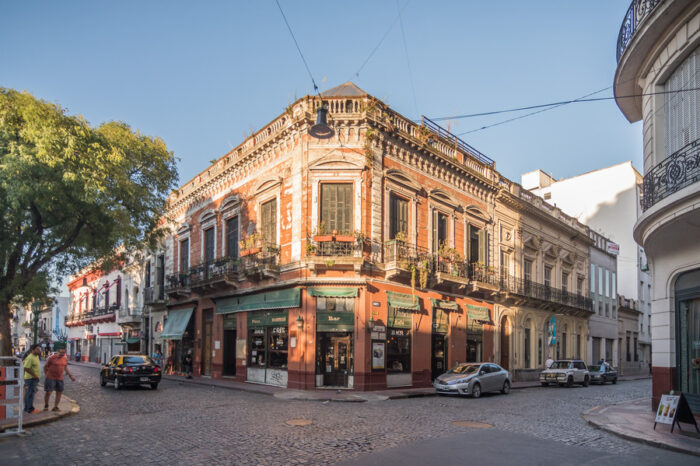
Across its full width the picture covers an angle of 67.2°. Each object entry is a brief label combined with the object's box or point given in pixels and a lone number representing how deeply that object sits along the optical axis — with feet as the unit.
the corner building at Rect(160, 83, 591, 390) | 67.00
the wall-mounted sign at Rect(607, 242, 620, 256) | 136.77
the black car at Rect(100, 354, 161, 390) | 67.32
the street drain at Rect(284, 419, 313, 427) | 38.93
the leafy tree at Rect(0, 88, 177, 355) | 53.72
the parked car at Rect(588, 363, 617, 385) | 102.01
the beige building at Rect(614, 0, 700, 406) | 37.91
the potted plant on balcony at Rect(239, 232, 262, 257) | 75.36
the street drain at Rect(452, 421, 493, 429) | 38.54
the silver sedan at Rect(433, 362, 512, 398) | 63.57
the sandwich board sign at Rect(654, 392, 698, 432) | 36.01
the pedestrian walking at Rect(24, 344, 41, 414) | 42.09
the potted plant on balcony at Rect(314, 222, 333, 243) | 66.59
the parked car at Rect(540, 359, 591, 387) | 90.74
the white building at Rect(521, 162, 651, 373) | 143.02
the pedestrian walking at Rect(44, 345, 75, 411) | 44.09
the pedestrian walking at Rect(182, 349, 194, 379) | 89.82
